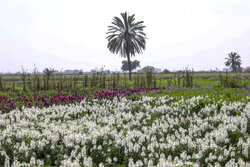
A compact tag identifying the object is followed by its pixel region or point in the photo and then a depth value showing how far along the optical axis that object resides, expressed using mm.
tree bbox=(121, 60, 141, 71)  126100
